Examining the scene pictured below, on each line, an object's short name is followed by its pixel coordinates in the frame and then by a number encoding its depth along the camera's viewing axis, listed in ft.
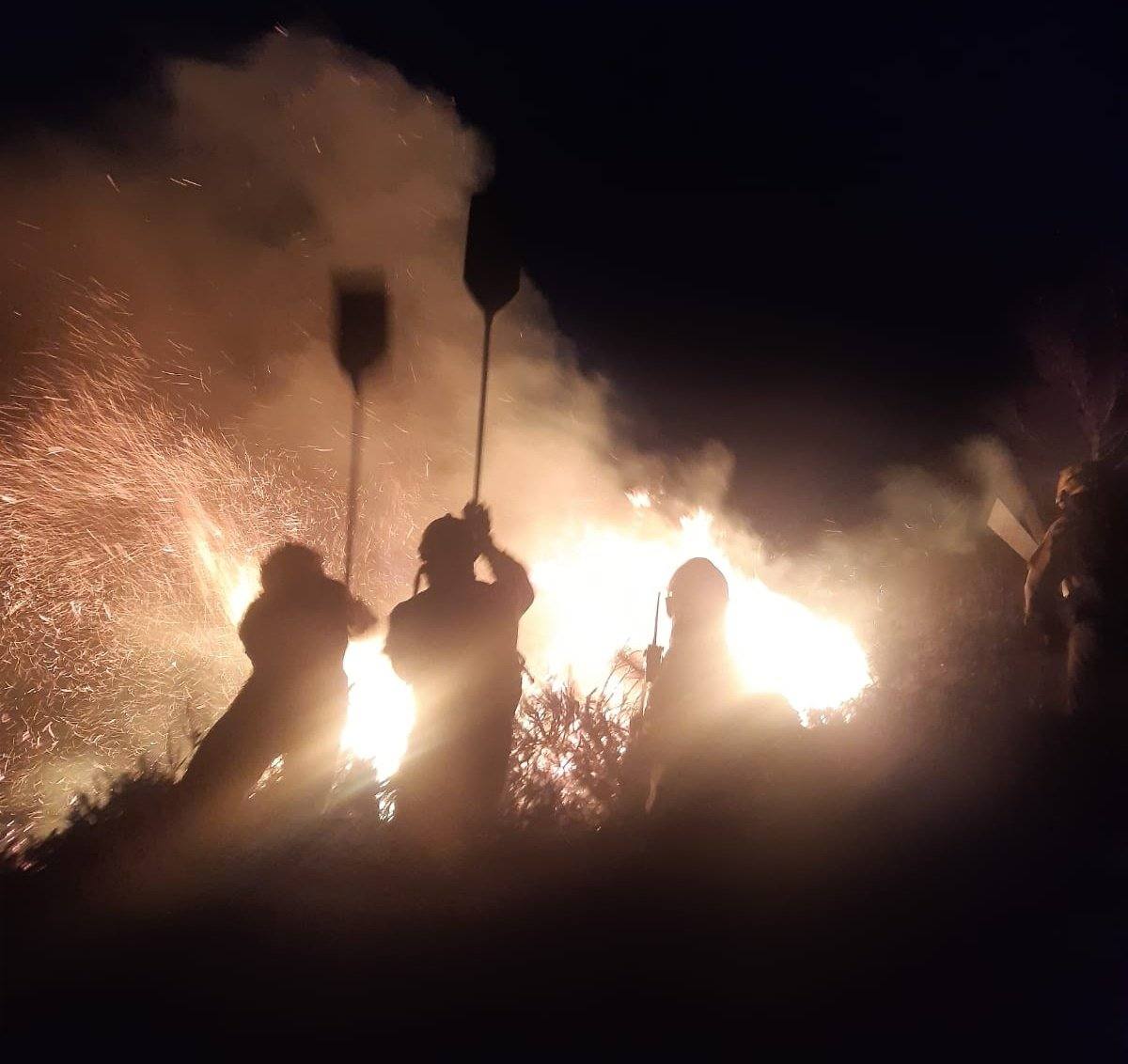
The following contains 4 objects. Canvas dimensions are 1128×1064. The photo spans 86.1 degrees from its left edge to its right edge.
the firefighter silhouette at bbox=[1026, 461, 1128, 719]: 16.75
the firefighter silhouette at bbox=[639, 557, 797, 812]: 14.33
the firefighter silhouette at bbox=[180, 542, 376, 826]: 13.89
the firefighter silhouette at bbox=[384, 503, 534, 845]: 14.07
